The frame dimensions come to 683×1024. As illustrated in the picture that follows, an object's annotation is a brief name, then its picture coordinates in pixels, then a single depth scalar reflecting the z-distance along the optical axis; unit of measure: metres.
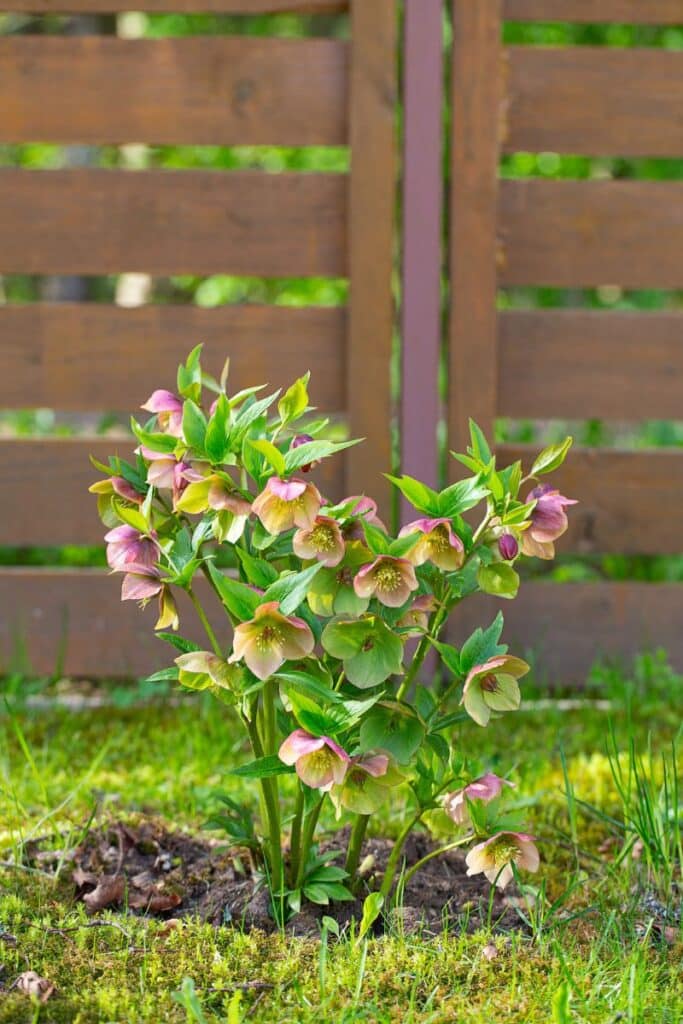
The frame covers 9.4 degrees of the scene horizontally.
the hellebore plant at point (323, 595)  4.77
